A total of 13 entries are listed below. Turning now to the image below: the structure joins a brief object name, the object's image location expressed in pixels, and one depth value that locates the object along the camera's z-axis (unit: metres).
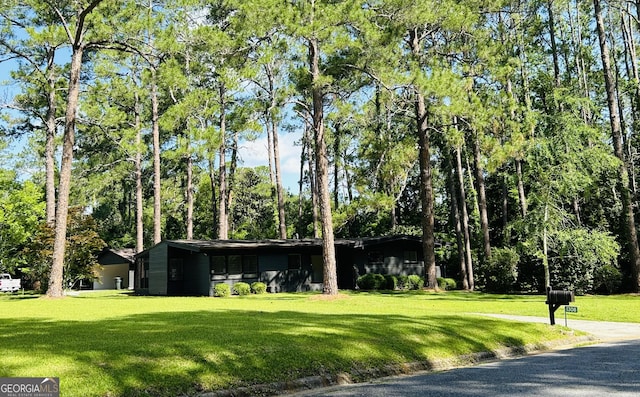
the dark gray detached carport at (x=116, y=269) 40.69
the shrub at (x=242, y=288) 25.81
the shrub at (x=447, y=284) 28.42
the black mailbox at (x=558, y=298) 10.56
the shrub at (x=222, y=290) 25.12
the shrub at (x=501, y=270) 24.53
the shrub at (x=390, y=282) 28.81
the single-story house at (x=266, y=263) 26.83
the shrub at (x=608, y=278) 22.67
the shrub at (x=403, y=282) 29.67
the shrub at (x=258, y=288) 26.61
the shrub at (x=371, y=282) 28.45
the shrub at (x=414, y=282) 29.58
